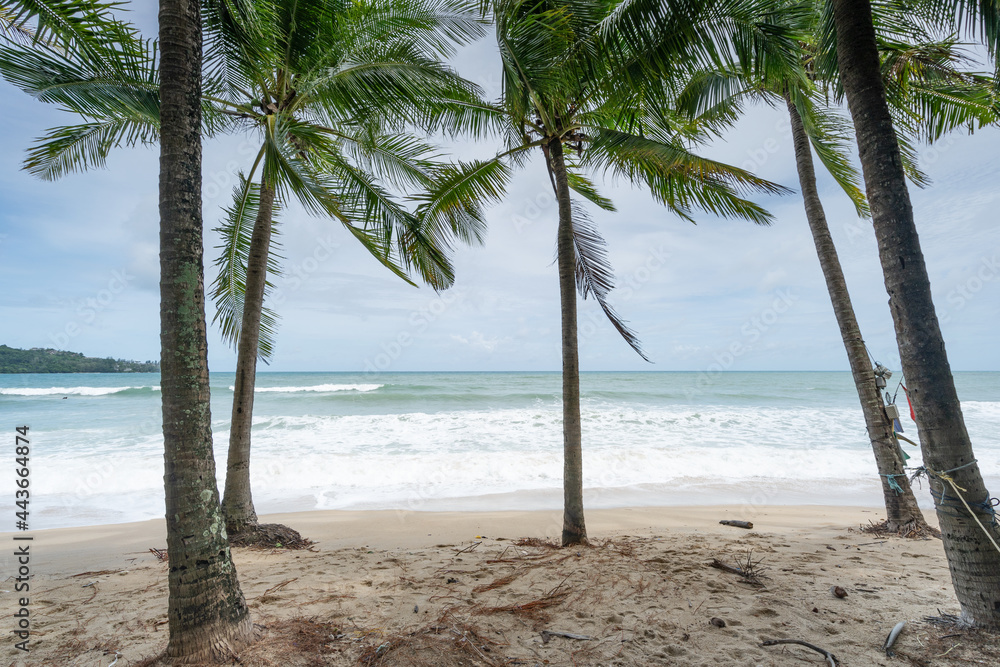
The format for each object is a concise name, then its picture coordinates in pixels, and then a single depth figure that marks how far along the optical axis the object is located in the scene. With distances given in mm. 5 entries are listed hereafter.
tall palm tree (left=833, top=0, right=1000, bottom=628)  2746
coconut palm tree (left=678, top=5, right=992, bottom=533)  4926
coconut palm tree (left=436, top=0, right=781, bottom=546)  3998
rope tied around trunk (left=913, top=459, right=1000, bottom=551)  2710
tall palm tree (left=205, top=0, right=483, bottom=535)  4828
